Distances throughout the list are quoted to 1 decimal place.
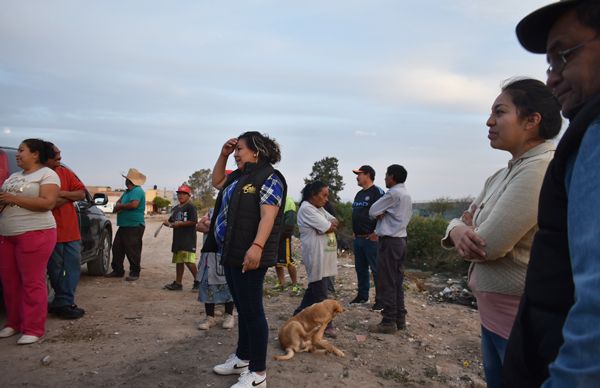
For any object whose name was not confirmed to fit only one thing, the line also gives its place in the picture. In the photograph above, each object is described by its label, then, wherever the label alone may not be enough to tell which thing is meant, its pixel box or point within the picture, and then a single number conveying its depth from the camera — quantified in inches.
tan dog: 185.8
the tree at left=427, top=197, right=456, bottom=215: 713.0
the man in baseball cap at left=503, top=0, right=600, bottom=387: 38.8
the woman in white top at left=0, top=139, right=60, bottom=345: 181.0
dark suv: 280.8
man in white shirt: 225.5
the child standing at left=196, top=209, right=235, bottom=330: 222.1
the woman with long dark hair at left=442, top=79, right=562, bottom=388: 79.9
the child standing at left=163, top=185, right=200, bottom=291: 302.2
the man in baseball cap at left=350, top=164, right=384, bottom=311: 284.0
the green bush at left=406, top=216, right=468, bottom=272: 461.7
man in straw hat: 331.0
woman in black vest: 138.6
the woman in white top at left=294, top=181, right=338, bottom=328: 214.8
